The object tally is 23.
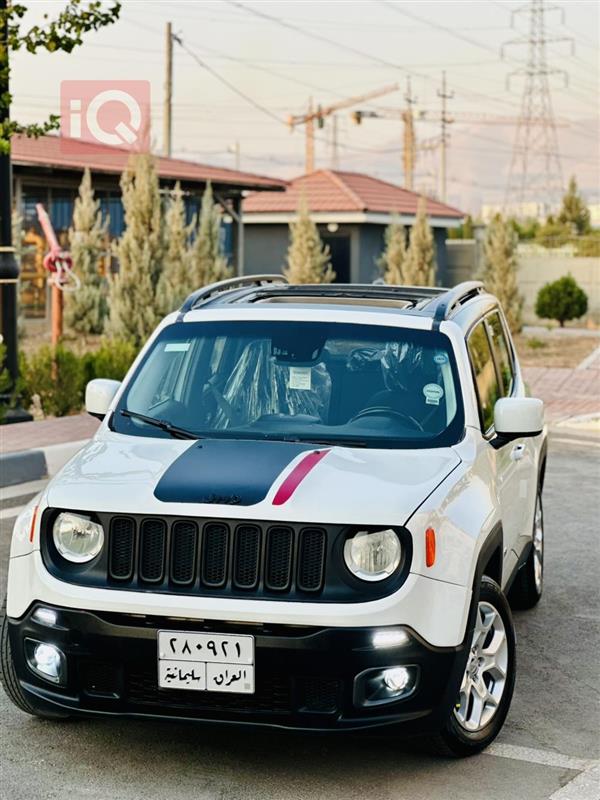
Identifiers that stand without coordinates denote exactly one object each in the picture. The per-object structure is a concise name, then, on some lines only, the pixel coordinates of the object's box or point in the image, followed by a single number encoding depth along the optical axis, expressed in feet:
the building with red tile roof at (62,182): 99.04
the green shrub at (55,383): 49.75
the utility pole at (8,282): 44.45
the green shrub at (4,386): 44.88
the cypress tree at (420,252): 107.04
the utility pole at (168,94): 174.50
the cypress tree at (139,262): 69.67
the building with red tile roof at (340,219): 132.16
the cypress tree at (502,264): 108.06
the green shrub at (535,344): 92.38
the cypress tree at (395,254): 108.47
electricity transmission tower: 266.59
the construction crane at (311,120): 379.55
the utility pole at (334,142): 399.03
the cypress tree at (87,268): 91.20
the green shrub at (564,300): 119.14
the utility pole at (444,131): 370.94
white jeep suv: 15.37
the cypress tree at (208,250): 88.12
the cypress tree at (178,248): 84.69
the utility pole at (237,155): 355.95
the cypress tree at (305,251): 107.34
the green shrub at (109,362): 52.49
